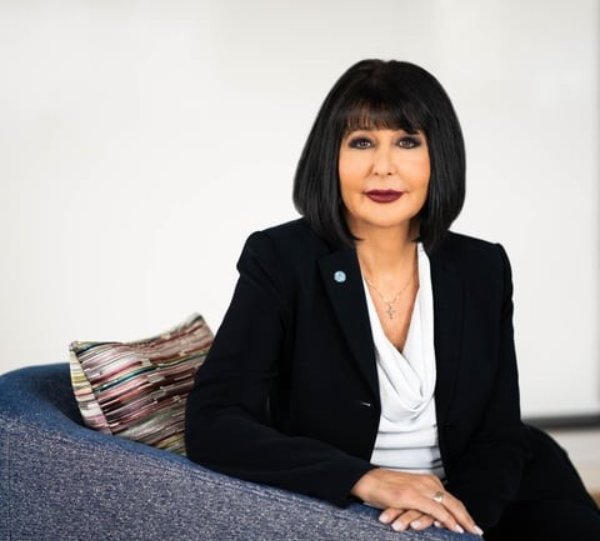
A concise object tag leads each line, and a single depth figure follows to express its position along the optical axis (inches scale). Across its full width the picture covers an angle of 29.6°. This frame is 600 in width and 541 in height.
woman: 79.2
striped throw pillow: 81.6
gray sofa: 70.2
